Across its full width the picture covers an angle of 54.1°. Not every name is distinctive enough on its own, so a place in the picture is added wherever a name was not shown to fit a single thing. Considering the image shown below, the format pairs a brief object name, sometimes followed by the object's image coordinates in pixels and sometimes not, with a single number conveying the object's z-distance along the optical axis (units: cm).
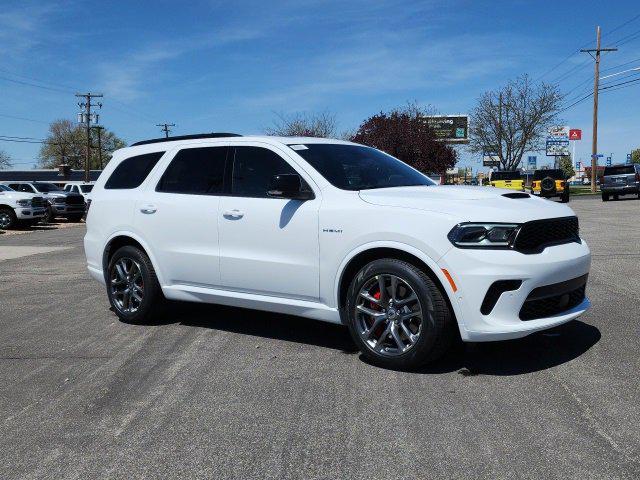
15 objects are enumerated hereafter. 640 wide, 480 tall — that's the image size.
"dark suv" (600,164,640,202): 3259
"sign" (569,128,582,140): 8250
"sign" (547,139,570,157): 6178
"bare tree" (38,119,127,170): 9600
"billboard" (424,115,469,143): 5254
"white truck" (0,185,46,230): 2423
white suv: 425
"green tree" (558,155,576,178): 12475
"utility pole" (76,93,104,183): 6212
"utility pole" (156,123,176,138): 8475
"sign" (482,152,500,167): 6039
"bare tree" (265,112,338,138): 4372
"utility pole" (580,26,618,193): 4794
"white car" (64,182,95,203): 3347
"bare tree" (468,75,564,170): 5725
